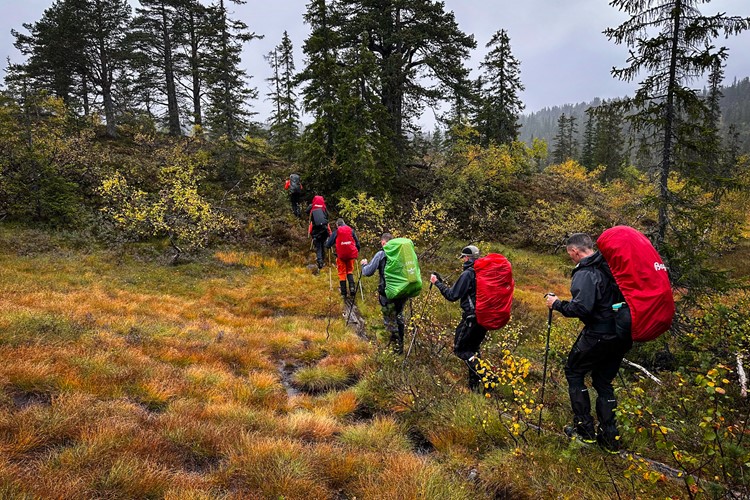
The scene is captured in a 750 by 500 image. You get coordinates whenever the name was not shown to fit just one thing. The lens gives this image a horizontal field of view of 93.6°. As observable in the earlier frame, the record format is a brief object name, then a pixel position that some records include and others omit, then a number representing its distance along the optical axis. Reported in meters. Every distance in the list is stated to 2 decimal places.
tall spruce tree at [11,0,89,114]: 23.03
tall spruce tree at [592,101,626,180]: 46.84
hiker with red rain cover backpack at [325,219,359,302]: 10.30
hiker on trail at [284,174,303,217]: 17.20
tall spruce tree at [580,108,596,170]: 50.03
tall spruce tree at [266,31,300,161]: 22.08
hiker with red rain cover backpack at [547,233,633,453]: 3.96
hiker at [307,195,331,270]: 12.86
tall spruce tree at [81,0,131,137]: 22.84
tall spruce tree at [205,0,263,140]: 23.17
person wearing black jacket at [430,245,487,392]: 5.88
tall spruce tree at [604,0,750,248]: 9.37
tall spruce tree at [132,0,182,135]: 24.61
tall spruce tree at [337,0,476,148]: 19.81
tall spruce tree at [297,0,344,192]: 17.03
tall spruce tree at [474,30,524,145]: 29.78
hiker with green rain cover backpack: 6.92
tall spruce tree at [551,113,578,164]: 59.09
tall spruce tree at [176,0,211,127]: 25.38
